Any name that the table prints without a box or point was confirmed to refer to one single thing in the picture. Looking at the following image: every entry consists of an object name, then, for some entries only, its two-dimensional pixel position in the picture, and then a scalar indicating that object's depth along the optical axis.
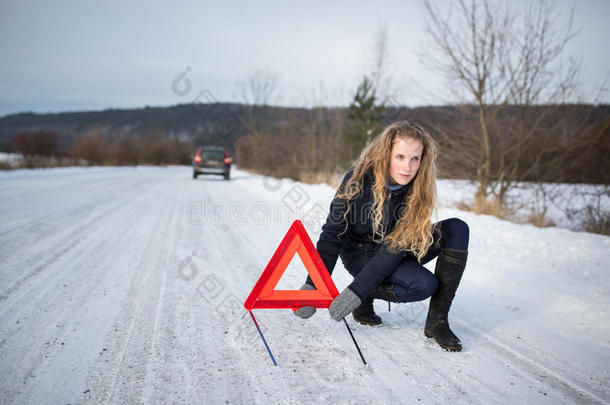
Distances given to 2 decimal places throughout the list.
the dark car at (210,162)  17.05
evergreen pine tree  18.20
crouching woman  2.00
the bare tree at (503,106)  6.51
